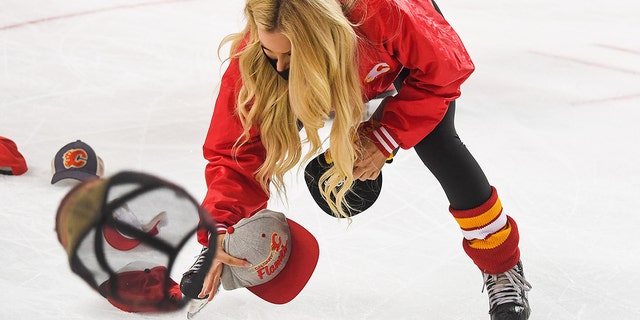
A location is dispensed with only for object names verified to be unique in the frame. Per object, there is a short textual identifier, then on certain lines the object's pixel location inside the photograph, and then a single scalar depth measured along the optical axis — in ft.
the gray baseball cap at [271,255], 19.62
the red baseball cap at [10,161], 22.94
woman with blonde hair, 19.35
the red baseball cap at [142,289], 20.23
